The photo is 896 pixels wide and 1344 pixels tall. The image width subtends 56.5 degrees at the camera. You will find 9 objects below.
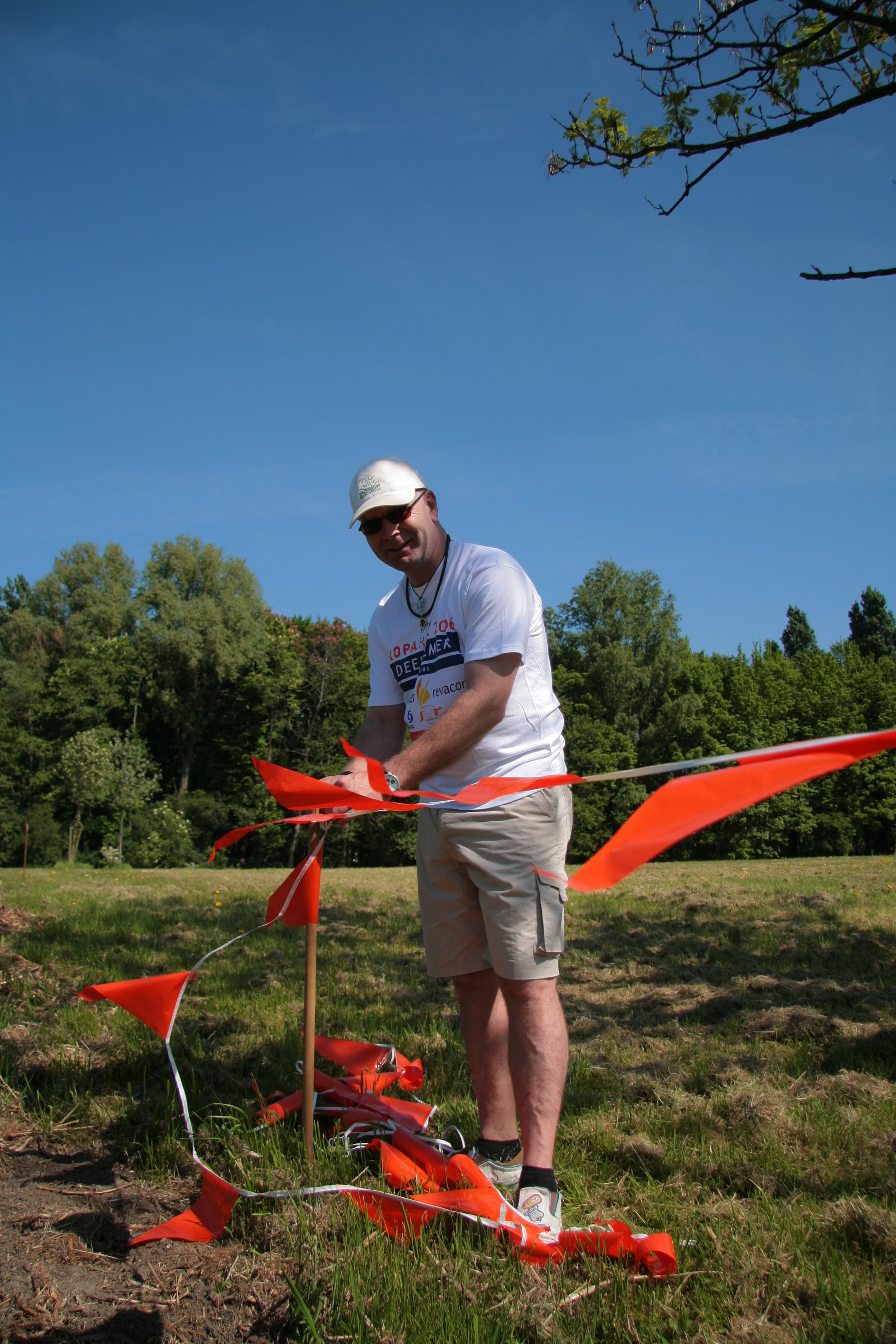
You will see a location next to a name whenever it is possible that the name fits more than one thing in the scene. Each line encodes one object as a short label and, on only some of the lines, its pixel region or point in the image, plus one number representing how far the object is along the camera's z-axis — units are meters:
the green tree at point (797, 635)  65.12
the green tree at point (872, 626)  59.12
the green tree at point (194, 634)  39.66
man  2.45
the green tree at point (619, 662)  42.59
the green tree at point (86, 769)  32.94
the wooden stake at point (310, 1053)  2.34
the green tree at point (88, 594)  41.59
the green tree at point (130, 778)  34.47
